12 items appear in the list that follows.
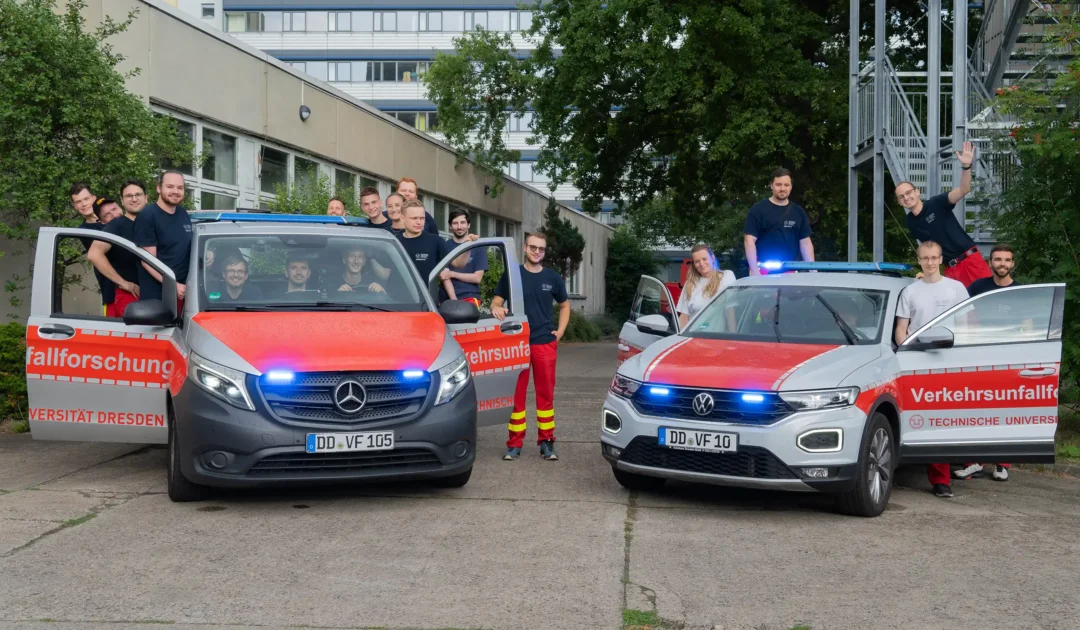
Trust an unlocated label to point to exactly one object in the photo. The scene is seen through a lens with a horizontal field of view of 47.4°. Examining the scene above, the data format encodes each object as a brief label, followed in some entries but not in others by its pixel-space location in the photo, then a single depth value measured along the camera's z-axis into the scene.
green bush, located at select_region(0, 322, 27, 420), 11.32
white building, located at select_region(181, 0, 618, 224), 72.75
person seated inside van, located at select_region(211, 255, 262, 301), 8.05
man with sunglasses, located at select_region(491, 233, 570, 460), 9.57
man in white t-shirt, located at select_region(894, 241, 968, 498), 8.45
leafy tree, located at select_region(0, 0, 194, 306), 11.98
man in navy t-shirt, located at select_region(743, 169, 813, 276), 10.86
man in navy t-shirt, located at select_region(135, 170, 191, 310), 9.01
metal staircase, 13.27
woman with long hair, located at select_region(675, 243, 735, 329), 10.44
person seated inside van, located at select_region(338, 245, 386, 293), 8.34
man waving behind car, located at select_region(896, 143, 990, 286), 10.12
